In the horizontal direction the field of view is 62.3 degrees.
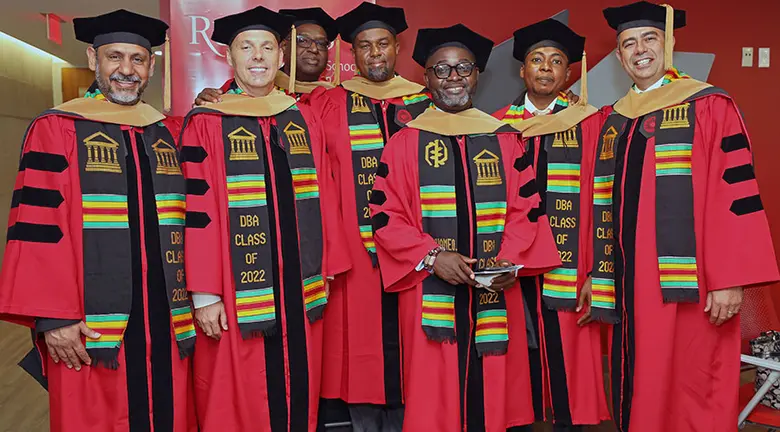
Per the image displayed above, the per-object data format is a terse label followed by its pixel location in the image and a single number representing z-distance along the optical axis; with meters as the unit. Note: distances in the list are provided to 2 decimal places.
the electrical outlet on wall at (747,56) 4.77
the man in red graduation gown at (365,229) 3.46
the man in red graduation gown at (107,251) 2.51
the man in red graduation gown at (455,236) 2.88
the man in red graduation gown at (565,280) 3.22
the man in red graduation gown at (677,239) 2.70
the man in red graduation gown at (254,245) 2.81
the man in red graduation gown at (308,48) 3.72
